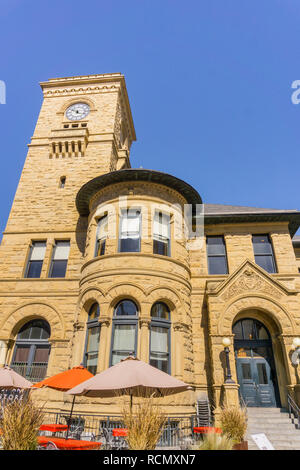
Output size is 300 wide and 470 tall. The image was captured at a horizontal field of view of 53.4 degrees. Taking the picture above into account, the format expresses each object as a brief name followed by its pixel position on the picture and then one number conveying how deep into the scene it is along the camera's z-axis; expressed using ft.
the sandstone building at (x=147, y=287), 41.91
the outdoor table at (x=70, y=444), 22.00
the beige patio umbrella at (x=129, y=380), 23.52
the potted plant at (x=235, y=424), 26.48
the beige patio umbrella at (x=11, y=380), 30.04
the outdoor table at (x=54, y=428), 30.55
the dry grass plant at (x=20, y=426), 17.93
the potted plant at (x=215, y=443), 17.78
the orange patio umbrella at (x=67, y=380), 28.45
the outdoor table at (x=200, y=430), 30.22
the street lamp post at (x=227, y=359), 39.65
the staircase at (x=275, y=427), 31.53
